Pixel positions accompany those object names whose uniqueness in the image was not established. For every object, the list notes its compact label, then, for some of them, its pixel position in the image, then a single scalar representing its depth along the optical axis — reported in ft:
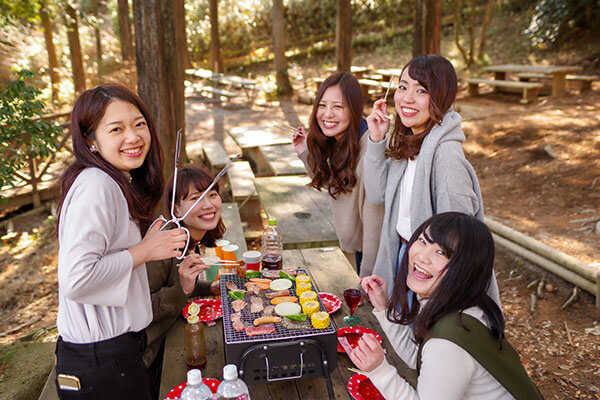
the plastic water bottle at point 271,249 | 7.96
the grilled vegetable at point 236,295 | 6.33
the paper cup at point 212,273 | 8.57
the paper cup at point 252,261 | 7.52
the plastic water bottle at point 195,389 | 4.26
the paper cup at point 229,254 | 8.28
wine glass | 6.87
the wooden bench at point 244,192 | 18.10
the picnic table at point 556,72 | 31.14
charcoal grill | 5.24
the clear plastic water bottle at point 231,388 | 4.36
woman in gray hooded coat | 6.72
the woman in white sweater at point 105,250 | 4.70
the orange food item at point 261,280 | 6.82
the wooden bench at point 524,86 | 31.86
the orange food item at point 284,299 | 6.25
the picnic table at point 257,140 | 23.53
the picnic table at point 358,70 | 42.03
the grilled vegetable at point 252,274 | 7.17
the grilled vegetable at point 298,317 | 5.72
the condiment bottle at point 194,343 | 6.23
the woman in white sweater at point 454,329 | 4.72
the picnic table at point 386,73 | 37.93
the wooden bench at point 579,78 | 31.45
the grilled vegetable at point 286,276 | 7.02
